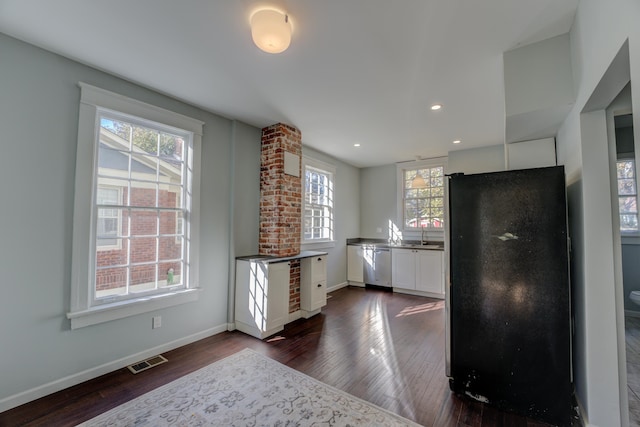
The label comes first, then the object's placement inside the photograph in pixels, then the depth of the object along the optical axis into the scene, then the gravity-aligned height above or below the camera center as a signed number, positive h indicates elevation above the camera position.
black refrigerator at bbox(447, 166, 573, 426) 1.84 -0.50
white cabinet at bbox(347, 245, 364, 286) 5.91 -0.90
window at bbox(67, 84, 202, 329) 2.38 +0.16
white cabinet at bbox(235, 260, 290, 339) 3.25 -0.92
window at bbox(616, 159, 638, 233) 3.84 +0.45
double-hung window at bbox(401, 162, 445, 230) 5.66 +0.59
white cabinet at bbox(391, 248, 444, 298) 5.03 -0.90
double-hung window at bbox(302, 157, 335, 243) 5.10 +0.47
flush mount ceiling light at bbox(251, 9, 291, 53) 1.71 +1.28
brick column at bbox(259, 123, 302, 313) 3.75 +0.35
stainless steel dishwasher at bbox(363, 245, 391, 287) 5.59 -0.87
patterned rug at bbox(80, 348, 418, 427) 1.86 -1.37
